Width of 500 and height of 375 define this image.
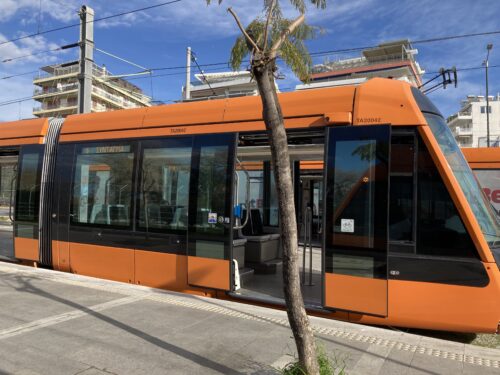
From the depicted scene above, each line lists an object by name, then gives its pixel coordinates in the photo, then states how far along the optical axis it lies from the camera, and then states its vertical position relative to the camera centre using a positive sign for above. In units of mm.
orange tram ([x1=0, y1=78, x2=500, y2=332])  4980 +48
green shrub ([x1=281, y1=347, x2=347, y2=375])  3359 -1221
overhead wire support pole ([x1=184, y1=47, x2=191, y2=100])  21047 +6283
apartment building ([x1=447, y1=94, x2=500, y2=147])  73125 +16009
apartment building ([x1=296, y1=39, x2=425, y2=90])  65250 +23905
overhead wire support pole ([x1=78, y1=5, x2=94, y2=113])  14172 +4710
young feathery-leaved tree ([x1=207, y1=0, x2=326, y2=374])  3076 +193
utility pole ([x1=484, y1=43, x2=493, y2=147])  29284 +10810
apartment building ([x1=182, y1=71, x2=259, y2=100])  49947 +14111
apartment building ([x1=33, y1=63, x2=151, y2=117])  71500 +18778
